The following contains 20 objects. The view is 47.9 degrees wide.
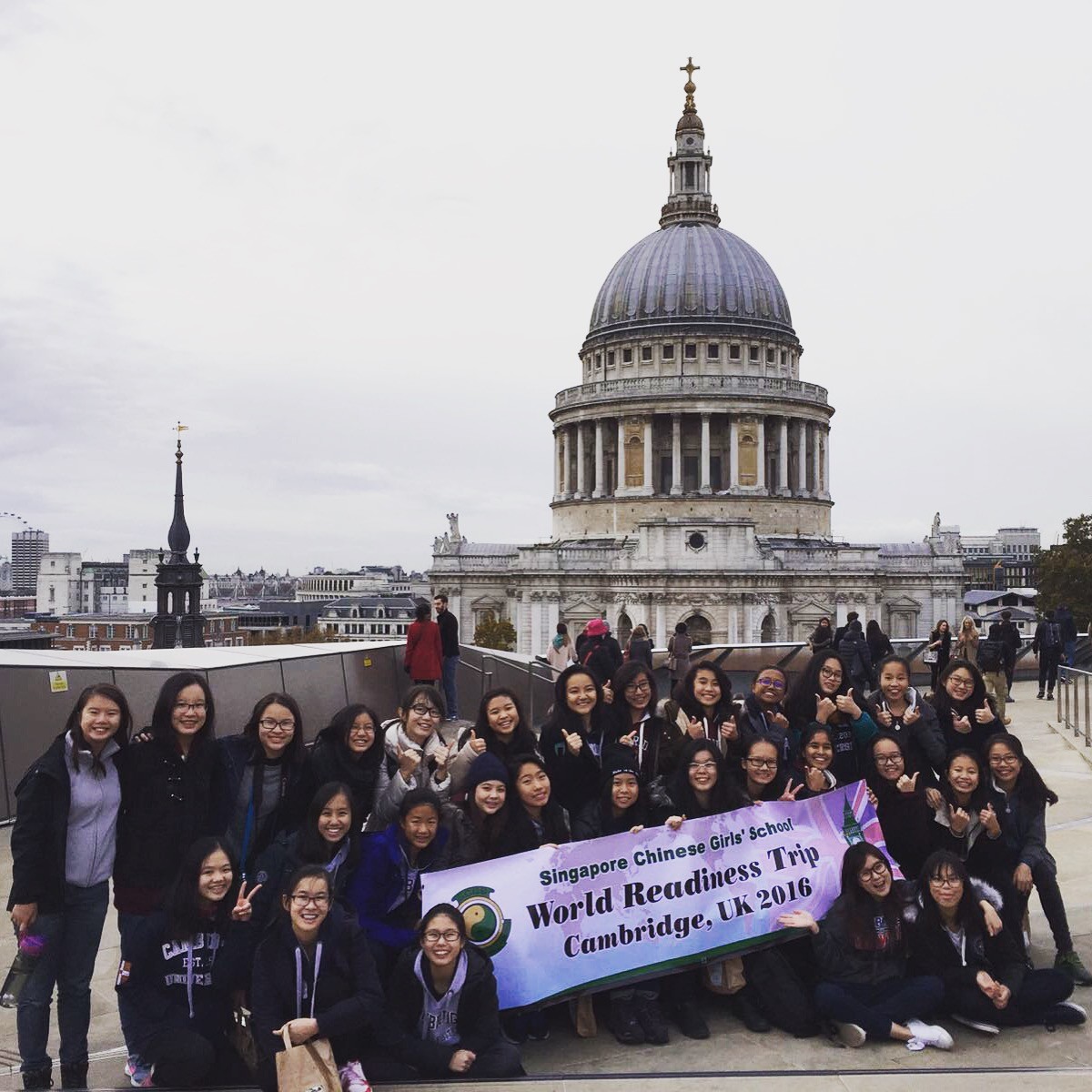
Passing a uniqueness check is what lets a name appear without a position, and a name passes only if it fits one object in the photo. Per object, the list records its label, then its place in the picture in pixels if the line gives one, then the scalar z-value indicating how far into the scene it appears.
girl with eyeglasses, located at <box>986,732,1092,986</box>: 8.47
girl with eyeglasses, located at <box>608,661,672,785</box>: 9.29
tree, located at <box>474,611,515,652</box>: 74.19
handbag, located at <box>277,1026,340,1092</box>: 6.64
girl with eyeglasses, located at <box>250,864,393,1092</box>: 6.82
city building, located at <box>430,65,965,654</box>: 68.50
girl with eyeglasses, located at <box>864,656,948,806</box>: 9.47
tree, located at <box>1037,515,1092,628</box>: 63.19
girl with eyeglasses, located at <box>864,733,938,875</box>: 8.83
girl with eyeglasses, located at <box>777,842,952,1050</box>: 7.65
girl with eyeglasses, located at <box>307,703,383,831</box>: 8.24
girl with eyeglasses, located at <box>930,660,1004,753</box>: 9.69
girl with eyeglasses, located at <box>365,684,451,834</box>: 8.34
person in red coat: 16.52
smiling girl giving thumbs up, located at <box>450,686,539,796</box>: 8.79
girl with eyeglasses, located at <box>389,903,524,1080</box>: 7.06
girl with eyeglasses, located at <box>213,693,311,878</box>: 7.80
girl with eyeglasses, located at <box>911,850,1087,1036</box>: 7.77
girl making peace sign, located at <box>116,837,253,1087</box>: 6.97
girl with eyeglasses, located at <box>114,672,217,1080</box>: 7.30
